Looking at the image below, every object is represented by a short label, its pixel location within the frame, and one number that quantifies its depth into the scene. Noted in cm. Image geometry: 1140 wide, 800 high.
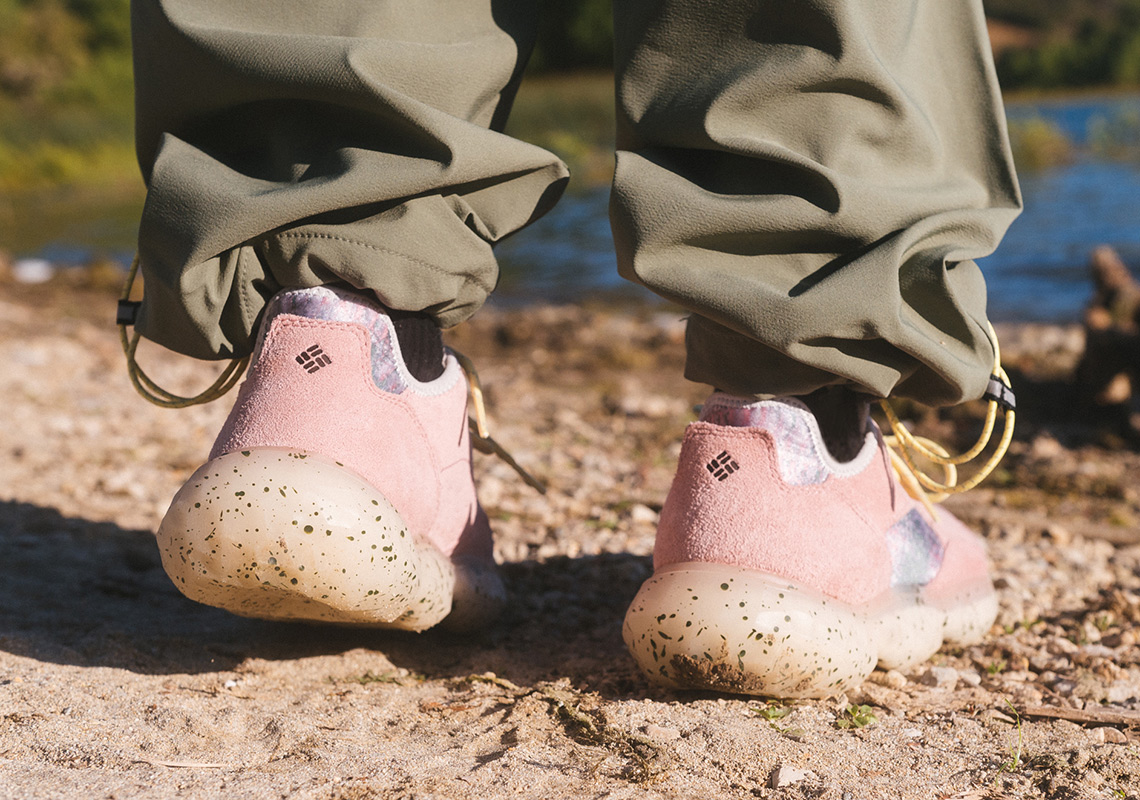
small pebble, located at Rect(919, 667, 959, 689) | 86
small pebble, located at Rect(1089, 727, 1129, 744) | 79
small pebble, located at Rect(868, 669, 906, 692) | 85
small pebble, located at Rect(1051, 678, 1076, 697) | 85
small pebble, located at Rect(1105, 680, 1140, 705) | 84
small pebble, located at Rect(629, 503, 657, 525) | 106
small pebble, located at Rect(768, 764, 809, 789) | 76
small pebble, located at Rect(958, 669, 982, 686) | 86
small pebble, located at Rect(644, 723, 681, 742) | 78
